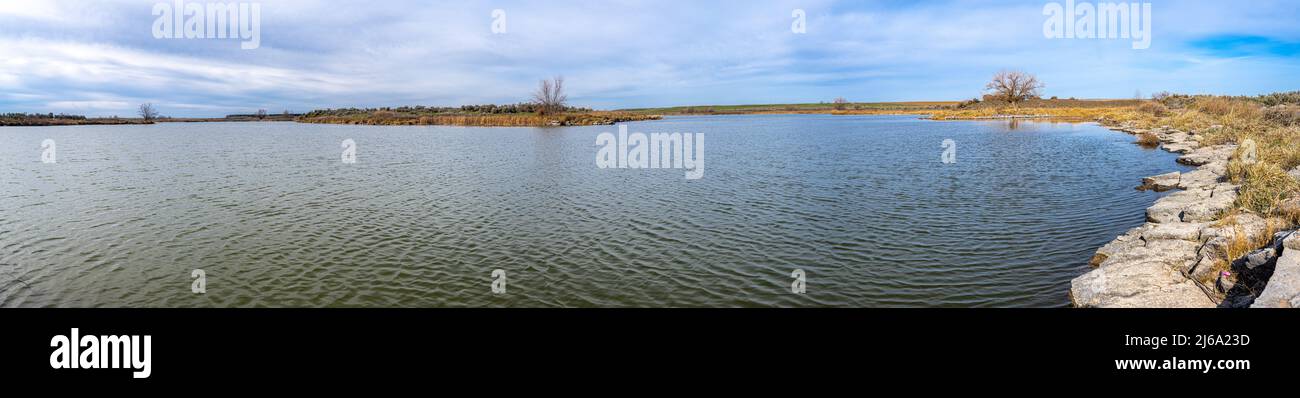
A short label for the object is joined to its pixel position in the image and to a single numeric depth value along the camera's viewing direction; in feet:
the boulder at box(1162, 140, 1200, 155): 105.05
